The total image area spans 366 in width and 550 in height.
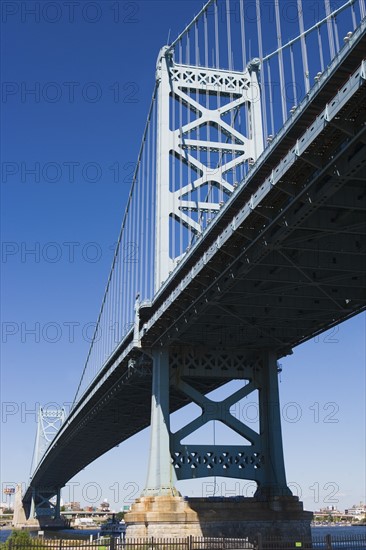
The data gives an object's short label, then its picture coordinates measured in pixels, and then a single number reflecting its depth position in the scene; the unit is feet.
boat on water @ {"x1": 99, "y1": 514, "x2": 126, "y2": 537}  386.32
